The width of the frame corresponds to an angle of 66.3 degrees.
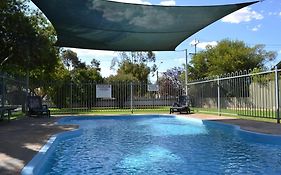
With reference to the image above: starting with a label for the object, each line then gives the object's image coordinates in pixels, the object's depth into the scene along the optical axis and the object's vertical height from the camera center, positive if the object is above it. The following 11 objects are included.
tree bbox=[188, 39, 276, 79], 18.71 +3.23
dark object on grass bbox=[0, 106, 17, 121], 7.95 -0.62
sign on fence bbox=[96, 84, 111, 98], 13.54 +0.26
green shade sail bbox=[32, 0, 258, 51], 7.35 +2.76
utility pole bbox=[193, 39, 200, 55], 22.45 +5.32
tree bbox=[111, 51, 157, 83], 26.06 +3.82
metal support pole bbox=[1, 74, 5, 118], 8.09 -0.04
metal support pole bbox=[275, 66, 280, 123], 7.00 +0.08
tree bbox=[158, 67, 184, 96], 15.76 +1.65
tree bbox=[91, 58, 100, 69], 31.73 +4.62
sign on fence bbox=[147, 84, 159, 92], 14.26 +0.46
